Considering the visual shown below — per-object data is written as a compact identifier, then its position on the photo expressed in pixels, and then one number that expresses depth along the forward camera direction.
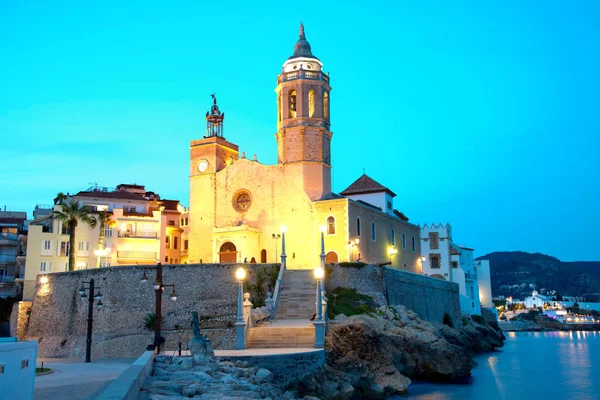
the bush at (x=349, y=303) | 32.83
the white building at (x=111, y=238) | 47.38
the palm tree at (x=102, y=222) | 46.75
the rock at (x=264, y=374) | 21.01
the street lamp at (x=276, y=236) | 43.81
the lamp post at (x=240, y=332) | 26.06
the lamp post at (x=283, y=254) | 36.51
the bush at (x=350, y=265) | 36.91
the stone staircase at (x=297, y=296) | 32.06
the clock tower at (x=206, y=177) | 47.03
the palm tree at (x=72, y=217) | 43.00
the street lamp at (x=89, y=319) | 25.32
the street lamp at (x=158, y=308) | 22.23
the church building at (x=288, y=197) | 43.38
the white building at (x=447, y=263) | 66.62
